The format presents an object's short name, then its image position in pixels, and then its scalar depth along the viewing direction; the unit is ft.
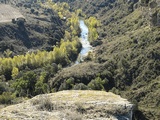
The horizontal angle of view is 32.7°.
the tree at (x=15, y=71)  379.18
